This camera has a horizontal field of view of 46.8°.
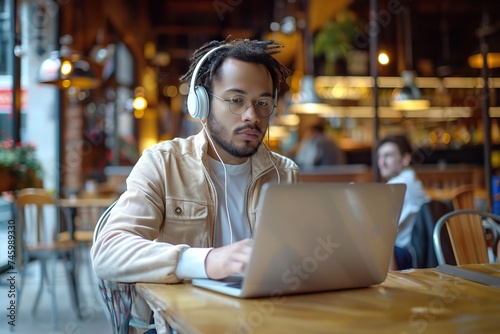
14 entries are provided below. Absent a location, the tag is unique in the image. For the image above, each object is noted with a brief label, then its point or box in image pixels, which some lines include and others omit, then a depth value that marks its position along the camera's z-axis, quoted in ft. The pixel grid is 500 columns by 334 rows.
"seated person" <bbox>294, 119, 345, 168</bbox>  27.14
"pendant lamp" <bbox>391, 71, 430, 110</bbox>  23.56
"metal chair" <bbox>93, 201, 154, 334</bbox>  4.41
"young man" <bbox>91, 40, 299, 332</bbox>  5.03
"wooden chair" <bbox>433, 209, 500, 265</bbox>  7.16
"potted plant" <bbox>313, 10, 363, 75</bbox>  30.70
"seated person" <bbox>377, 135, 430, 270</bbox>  9.89
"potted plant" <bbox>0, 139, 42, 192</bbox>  15.33
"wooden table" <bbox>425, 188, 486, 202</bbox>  20.31
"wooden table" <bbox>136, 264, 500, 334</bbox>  3.15
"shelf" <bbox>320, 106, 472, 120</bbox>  39.01
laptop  3.56
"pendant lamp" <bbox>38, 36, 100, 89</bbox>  15.74
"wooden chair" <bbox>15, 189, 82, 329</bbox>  13.92
